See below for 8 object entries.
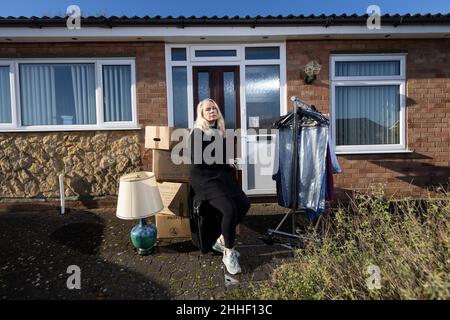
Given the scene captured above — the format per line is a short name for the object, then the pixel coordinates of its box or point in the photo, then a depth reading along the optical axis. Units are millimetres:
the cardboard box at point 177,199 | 3807
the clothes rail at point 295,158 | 3652
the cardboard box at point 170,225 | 3852
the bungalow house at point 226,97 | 5301
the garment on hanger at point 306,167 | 3627
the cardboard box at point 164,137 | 3764
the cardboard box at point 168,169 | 3805
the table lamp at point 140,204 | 3354
